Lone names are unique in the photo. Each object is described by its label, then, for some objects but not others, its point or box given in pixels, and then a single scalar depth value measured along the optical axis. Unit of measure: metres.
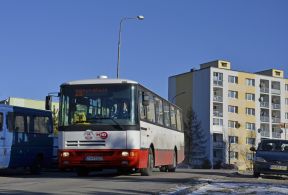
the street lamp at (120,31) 36.72
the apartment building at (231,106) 99.50
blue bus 21.09
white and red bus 18.66
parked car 21.66
